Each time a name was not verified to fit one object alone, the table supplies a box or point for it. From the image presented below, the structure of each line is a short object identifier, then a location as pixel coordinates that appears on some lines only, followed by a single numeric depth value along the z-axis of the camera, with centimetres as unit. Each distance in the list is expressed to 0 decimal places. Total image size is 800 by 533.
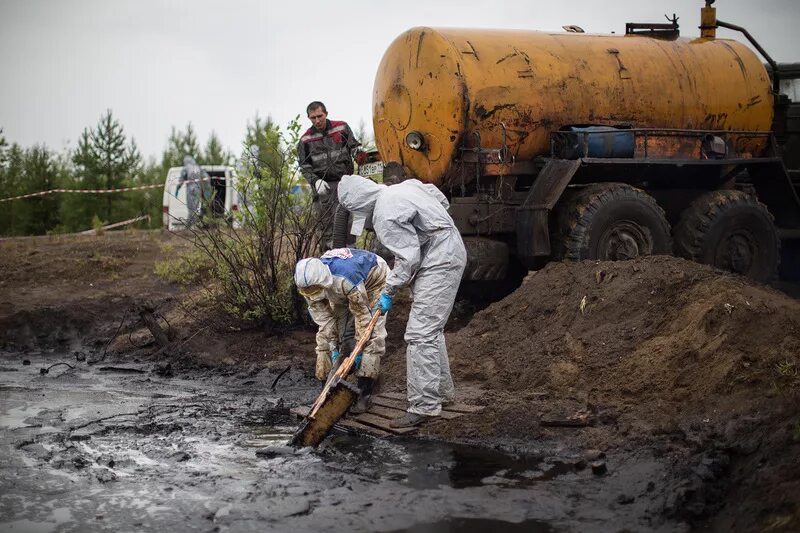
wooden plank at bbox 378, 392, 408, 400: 834
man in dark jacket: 1100
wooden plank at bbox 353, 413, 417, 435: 729
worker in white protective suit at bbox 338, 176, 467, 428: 741
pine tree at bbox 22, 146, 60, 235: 2567
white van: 2317
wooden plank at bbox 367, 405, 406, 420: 772
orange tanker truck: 1038
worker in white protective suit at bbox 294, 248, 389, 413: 790
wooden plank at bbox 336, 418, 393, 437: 743
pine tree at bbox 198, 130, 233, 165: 3588
